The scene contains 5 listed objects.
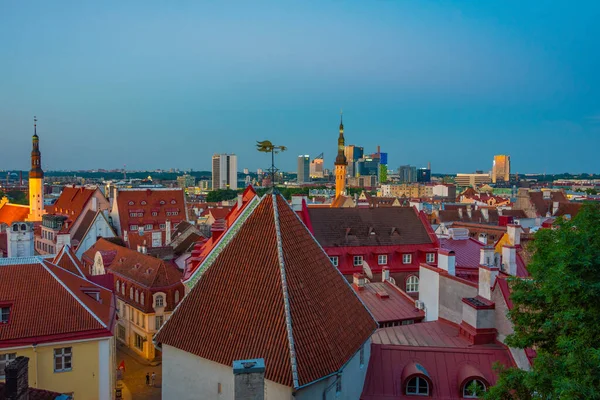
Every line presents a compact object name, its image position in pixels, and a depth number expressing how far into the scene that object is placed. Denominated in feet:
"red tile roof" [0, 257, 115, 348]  67.87
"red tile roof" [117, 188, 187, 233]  230.48
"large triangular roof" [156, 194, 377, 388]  44.52
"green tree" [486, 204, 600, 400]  34.27
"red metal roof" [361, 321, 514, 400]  58.44
